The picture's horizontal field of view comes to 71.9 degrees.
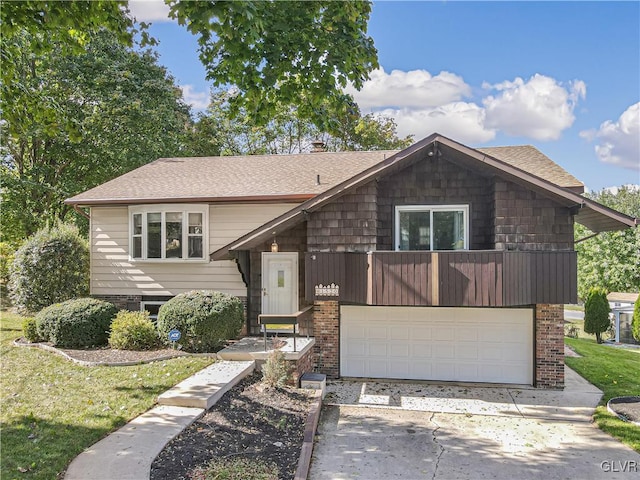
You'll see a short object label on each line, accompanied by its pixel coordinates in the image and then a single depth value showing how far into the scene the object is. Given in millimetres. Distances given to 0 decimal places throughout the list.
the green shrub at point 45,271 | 12812
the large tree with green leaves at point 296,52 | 6199
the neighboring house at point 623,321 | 22547
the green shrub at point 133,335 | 10555
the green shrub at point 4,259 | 19984
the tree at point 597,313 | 20766
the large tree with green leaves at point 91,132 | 19062
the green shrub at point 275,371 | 8305
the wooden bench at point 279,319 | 9305
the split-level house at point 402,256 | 9250
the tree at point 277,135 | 27234
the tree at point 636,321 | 20141
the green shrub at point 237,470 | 4980
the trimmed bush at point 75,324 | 10859
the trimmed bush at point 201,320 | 10094
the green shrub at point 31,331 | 11367
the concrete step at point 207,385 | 7223
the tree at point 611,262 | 27359
